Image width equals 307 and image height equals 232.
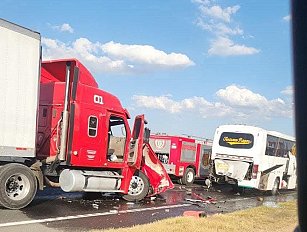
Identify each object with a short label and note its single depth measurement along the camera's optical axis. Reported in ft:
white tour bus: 46.59
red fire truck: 51.69
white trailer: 24.06
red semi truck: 24.54
